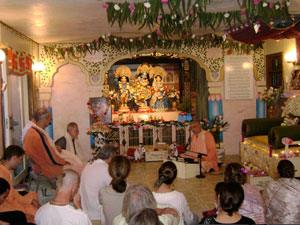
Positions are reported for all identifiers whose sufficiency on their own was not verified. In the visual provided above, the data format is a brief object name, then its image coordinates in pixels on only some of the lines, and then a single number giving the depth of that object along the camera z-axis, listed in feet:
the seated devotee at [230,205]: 8.36
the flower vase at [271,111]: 29.14
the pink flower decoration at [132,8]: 15.15
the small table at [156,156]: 28.86
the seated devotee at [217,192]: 10.74
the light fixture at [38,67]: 27.76
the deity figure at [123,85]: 35.14
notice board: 31.24
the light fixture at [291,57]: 26.07
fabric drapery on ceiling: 16.67
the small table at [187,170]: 22.63
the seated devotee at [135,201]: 7.63
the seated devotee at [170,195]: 10.66
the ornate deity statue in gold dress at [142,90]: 35.58
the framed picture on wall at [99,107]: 30.78
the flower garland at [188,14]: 15.05
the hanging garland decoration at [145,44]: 27.25
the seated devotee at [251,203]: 10.60
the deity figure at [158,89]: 36.11
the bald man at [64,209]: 8.46
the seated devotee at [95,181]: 13.58
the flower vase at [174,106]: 36.71
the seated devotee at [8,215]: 10.23
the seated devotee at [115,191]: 10.89
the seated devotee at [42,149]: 17.44
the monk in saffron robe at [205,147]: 24.13
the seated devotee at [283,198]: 11.32
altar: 33.93
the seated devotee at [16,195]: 12.23
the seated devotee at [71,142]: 20.51
